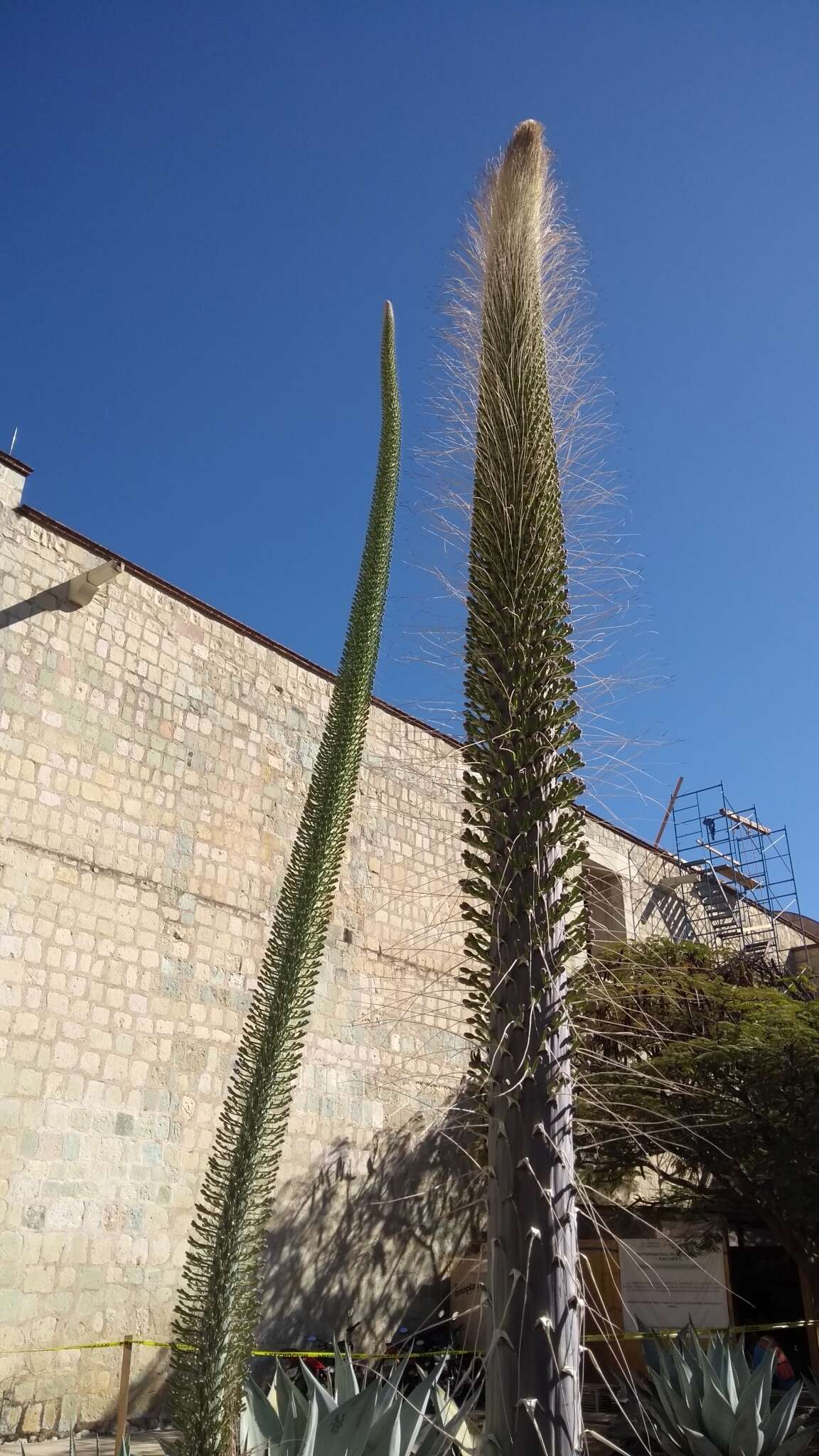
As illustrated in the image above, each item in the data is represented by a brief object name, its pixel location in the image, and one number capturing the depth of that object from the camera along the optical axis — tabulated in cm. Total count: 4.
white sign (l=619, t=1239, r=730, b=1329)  929
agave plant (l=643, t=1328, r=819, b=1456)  568
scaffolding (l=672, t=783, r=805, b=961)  1828
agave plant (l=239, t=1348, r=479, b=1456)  345
